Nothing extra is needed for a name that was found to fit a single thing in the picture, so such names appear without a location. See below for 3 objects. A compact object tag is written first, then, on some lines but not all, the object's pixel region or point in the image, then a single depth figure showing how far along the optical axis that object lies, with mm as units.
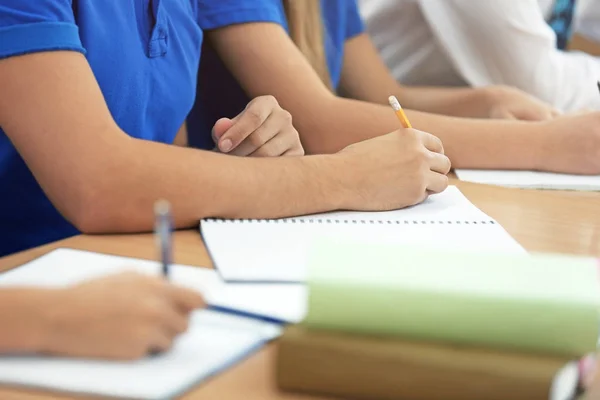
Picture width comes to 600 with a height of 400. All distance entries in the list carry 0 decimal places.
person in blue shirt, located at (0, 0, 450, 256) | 1700
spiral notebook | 1572
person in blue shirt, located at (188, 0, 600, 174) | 2390
